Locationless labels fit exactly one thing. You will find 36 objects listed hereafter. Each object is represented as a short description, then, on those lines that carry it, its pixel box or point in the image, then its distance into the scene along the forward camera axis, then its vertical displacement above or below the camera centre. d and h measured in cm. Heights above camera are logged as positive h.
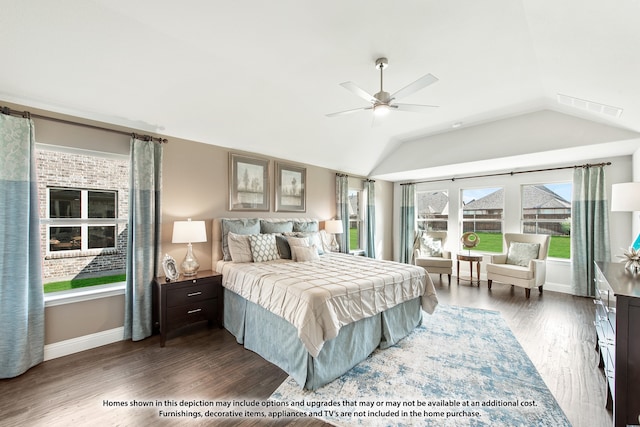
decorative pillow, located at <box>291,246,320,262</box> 351 -55
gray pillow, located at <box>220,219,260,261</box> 346 -20
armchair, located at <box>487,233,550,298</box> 434 -89
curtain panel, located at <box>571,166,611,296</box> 425 -20
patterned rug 177 -141
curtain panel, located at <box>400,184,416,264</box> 662 -19
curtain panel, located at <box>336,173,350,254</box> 541 +19
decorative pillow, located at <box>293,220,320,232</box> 437 -21
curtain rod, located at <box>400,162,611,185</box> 435 +86
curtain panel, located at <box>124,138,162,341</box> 284 -27
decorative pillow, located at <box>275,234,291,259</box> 366 -48
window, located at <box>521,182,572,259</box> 491 +3
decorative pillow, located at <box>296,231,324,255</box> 396 -41
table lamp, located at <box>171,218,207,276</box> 296 -26
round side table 503 -88
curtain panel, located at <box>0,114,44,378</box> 217 -34
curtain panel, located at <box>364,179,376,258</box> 604 -10
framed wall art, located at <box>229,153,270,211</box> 385 +48
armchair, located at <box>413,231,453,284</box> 524 -88
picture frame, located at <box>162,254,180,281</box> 279 -61
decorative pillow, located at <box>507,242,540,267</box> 463 -72
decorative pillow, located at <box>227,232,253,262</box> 330 -45
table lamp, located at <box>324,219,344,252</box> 499 -28
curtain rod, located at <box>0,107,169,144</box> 224 +91
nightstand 271 -99
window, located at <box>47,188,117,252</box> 275 -6
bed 203 -86
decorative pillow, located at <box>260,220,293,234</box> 393 -20
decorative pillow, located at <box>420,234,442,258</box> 562 -73
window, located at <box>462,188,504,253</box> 561 -2
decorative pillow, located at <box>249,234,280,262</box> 338 -46
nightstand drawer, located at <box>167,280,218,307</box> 276 -91
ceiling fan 215 +110
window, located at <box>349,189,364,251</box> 611 -22
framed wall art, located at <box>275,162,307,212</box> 446 +48
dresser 146 -82
